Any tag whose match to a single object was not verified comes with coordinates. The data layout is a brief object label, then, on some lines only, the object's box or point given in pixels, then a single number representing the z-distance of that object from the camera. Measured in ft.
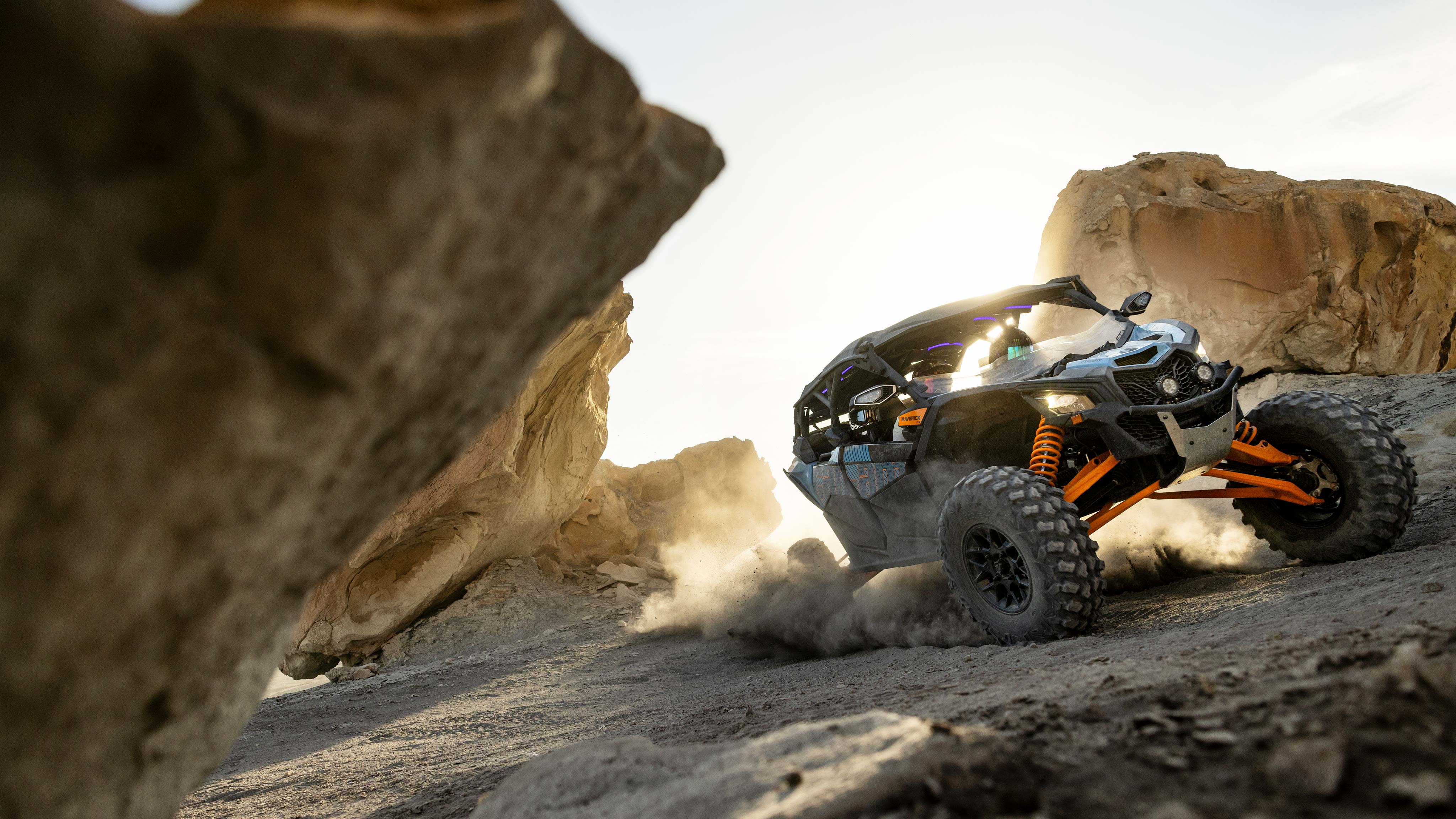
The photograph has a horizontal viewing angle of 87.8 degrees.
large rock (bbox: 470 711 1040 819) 3.96
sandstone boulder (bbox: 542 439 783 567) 38.93
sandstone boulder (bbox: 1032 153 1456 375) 36.81
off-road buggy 11.91
